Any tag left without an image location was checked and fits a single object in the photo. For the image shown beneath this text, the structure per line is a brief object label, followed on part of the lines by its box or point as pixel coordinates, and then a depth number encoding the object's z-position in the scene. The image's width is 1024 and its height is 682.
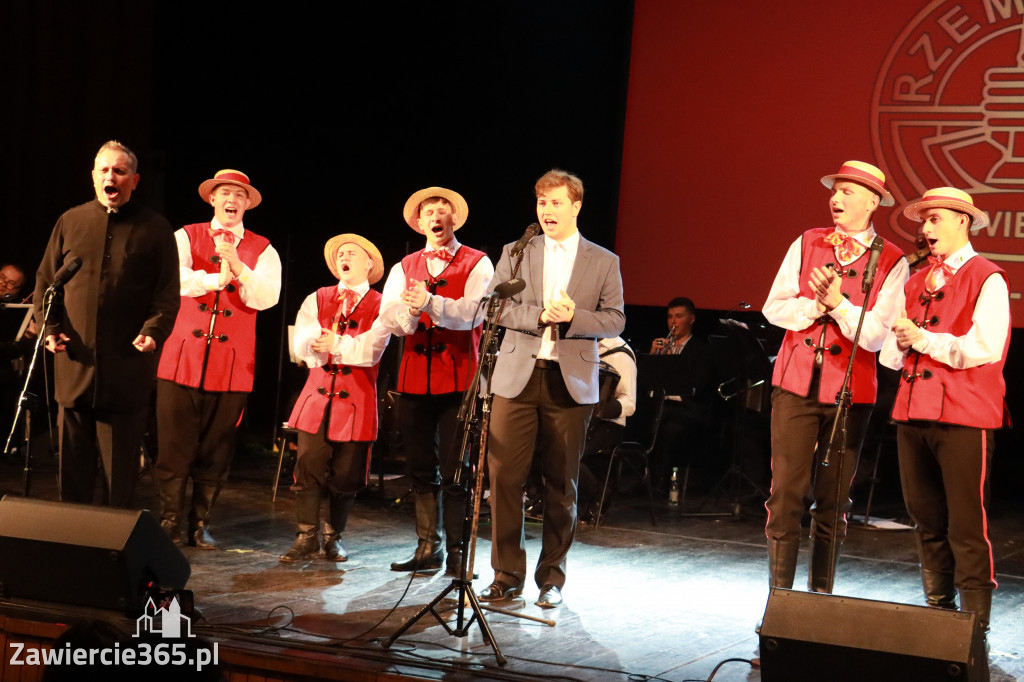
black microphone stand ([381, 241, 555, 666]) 3.79
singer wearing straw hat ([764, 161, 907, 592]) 4.21
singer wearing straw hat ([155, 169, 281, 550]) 5.41
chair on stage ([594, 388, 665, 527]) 7.00
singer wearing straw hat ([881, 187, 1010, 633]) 4.00
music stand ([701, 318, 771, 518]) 6.99
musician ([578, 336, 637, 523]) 6.84
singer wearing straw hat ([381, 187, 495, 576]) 5.01
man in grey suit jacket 4.56
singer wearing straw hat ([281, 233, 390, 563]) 5.34
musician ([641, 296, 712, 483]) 8.09
